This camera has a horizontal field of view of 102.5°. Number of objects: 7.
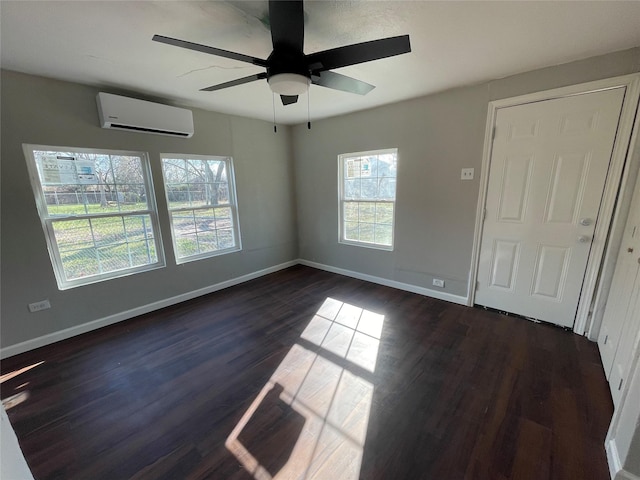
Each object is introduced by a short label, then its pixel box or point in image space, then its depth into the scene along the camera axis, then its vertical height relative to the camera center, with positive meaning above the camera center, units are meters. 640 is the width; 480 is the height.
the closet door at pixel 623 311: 1.59 -0.89
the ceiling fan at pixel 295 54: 1.19 +0.69
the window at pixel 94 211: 2.37 -0.22
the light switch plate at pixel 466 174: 2.73 +0.09
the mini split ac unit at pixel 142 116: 2.40 +0.72
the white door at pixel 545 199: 2.15 -0.16
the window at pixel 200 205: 3.14 -0.22
